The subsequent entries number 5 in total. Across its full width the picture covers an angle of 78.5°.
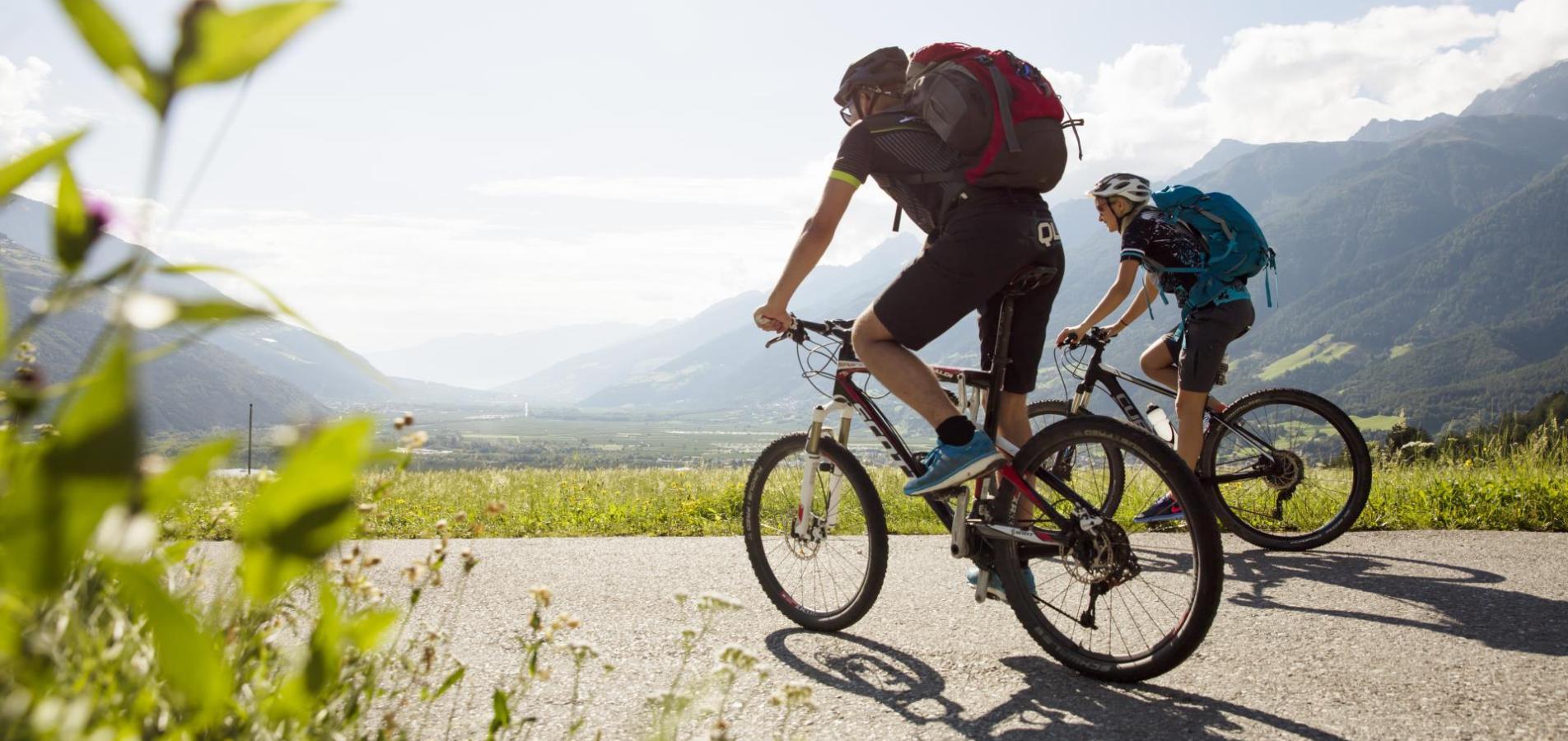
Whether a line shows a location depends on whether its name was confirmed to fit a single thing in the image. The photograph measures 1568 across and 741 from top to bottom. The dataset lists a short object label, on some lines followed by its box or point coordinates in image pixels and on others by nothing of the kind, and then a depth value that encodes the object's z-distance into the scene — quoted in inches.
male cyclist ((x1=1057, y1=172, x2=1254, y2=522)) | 238.1
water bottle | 255.3
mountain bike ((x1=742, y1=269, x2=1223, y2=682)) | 137.3
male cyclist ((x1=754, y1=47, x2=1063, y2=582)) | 153.3
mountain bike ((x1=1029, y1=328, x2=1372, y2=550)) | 238.2
